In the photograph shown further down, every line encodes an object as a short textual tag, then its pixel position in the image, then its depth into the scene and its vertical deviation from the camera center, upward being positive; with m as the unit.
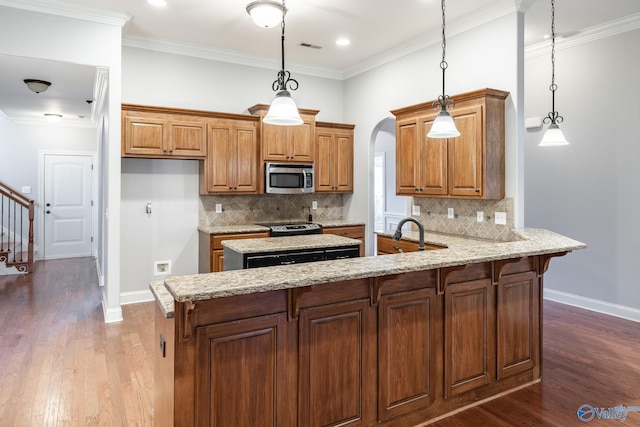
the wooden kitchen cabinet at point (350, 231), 5.61 -0.24
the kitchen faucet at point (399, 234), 2.85 -0.14
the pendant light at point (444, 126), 2.79 +0.61
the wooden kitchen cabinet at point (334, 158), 5.88 +0.82
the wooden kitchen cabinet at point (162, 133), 4.61 +0.94
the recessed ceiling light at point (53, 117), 7.57 +1.81
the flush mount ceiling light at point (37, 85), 4.92 +1.56
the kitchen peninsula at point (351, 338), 1.78 -0.64
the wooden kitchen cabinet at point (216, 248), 4.78 -0.40
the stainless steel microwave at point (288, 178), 5.30 +0.47
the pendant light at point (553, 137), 3.50 +0.67
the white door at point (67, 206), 8.09 +0.15
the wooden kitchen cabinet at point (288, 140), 5.29 +0.98
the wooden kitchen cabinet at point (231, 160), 5.05 +0.68
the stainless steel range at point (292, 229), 5.04 -0.18
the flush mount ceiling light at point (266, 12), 3.34 +1.66
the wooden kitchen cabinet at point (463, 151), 3.80 +0.63
